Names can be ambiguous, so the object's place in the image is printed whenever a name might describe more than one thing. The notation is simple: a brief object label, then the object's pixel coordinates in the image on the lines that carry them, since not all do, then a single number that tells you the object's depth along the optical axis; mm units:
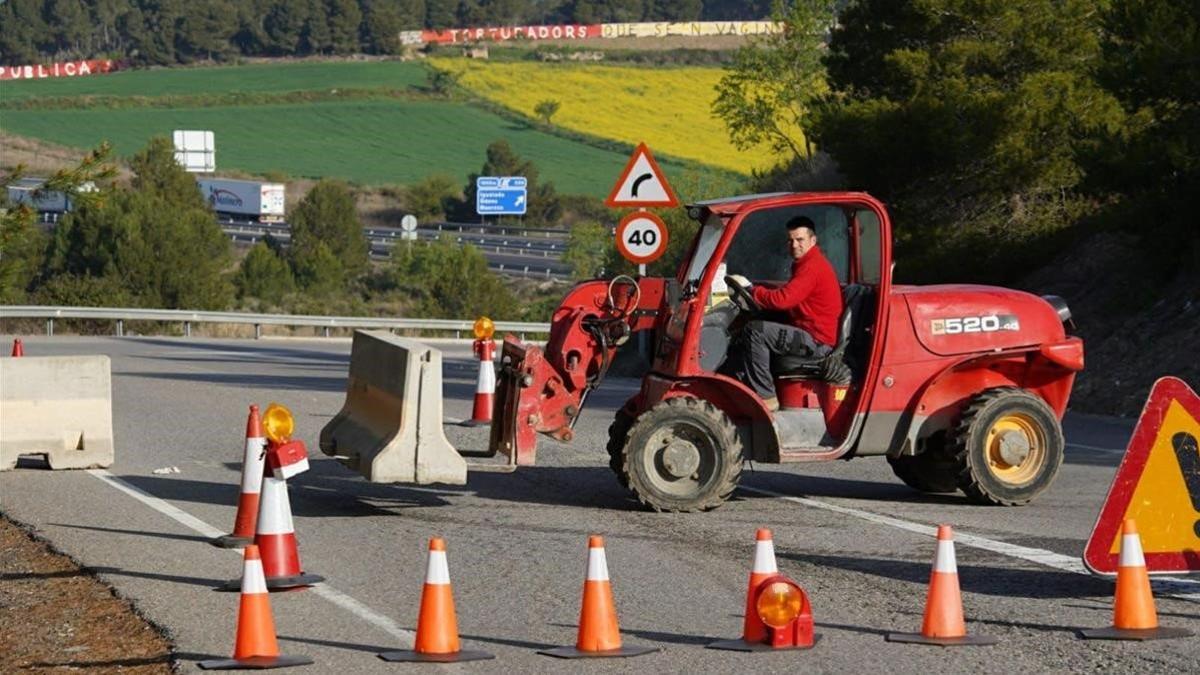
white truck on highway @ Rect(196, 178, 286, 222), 107062
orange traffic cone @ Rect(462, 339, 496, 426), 19719
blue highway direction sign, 105875
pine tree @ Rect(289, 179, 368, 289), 90312
